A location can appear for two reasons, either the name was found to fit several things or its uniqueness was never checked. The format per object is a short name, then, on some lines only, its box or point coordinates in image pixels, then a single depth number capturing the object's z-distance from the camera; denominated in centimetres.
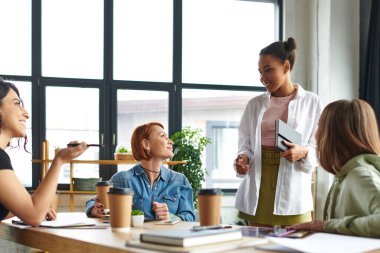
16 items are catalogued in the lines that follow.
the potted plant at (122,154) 530
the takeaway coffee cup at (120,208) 181
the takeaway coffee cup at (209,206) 187
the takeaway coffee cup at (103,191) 236
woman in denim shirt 250
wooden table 156
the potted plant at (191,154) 557
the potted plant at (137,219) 199
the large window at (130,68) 561
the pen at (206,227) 159
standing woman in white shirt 272
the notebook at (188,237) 139
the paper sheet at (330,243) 142
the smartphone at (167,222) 209
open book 197
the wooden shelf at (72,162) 525
